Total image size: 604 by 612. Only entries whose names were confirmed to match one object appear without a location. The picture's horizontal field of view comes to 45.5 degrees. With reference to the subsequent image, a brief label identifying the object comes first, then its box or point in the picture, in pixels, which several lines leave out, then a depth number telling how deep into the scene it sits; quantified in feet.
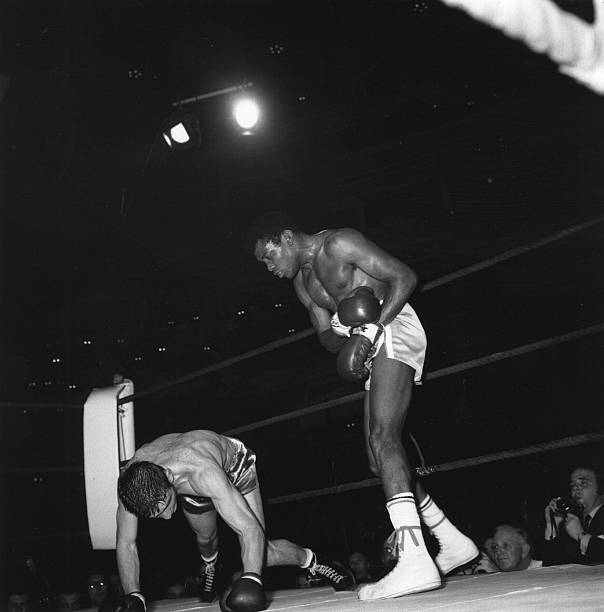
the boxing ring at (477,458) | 4.77
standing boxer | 6.51
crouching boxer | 6.52
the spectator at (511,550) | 11.19
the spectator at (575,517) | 9.65
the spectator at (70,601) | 13.20
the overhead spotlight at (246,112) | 13.96
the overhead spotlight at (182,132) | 13.84
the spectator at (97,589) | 13.24
